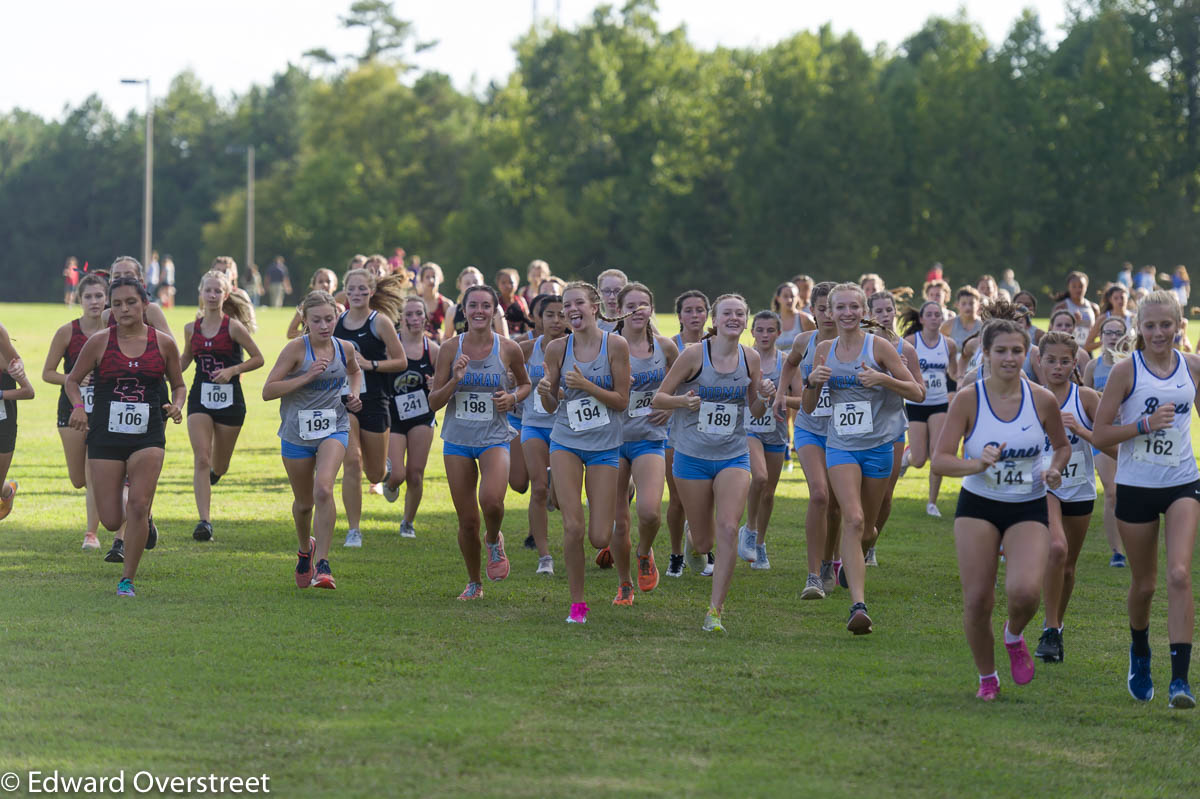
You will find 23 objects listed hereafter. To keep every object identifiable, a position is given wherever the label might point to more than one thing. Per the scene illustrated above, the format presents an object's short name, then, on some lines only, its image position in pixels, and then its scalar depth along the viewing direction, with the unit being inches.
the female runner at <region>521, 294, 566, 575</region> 791.1
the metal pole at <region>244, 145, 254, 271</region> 5194.4
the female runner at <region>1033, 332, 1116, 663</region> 620.1
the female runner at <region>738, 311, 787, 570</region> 840.9
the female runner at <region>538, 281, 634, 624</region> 674.8
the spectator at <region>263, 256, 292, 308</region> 4503.0
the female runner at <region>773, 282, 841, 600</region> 737.6
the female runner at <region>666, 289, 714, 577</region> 756.2
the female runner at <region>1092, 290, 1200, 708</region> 543.8
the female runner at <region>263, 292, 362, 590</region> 742.5
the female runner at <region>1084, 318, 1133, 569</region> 813.2
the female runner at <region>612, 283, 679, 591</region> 706.8
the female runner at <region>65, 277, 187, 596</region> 698.8
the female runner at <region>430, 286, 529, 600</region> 730.2
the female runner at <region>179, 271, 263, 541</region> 884.6
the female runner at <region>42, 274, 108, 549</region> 824.9
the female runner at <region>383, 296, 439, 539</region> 890.7
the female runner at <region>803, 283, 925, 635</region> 689.6
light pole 4127.7
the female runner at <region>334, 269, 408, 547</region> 877.8
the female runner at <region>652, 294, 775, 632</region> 669.9
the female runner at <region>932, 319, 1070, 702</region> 533.0
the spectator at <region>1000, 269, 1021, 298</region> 3210.6
